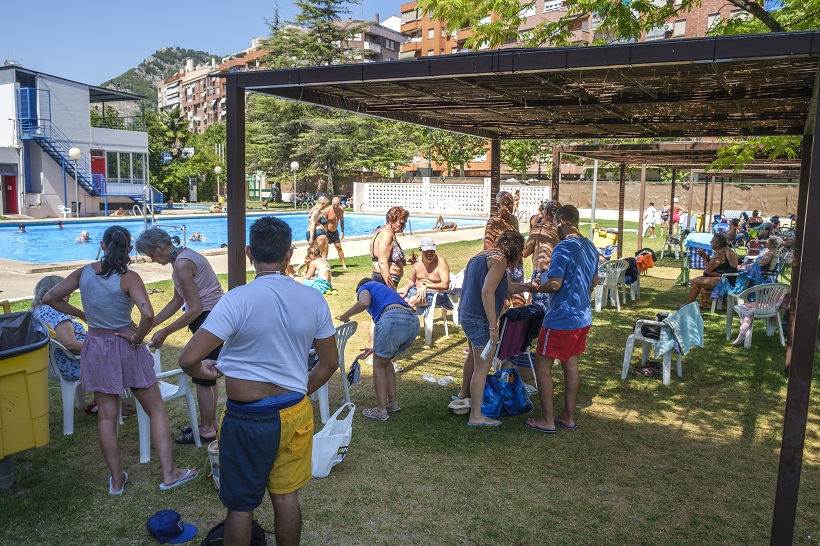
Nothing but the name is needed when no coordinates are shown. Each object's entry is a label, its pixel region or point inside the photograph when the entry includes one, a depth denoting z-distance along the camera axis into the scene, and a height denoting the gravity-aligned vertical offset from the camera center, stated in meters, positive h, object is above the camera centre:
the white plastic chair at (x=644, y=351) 6.37 -1.63
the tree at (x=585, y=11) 8.06 +2.37
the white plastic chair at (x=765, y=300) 7.87 -1.32
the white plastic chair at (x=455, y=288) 7.99 -1.27
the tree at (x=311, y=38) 46.12 +10.49
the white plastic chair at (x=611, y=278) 9.98 -1.37
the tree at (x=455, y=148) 45.22 +2.74
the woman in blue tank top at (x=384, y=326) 4.89 -1.07
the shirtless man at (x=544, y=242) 6.92 -0.58
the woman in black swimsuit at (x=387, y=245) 6.41 -0.60
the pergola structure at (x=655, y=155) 10.19 +0.66
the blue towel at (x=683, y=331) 6.43 -1.42
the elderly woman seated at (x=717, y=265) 9.64 -1.09
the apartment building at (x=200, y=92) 105.51 +17.32
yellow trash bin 3.61 -1.26
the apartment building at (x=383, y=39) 86.12 +19.90
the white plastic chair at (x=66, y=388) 4.77 -1.56
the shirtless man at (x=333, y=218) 12.40 -0.68
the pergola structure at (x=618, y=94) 3.05 +0.73
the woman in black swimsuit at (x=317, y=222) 12.17 -0.74
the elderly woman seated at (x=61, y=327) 4.70 -1.09
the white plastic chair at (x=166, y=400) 4.33 -1.56
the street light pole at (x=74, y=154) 26.56 +1.00
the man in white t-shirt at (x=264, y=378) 2.62 -0.81
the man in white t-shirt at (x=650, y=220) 23.36 -1.07
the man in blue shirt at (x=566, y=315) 4.92 -0.96
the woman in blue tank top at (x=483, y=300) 4.78 -0.86
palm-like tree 57.47 +4.71
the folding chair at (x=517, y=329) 5.27 -1.17
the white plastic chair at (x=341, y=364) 5.13 -1.53
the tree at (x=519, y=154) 40.81 +2.24
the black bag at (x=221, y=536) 3.06 -1.69
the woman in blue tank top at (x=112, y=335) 3.79 -0.93
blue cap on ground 3.37 -1.82
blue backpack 5.39 -1.76
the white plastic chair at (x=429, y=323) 7.65 -1.63
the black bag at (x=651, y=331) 6.60 -1.43
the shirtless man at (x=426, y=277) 7.26 -1.05
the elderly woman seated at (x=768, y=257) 9.84 -0.99
